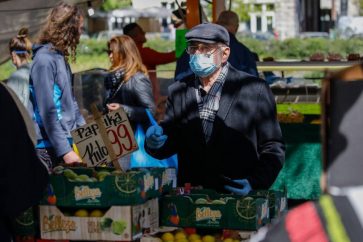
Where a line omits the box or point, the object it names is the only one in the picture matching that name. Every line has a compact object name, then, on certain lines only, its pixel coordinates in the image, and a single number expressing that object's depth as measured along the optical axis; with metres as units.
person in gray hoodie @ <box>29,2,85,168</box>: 7.10
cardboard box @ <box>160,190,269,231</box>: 5.21
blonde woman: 9.20
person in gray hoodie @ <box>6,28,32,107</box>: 10.08
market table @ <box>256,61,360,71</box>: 11.75
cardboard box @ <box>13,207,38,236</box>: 5.10
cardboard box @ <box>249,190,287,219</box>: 5.61
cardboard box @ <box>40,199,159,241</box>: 4.96
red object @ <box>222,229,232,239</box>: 5.23
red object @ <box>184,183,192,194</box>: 5.60
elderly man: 5.93
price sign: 5.89
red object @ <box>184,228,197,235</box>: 5.29
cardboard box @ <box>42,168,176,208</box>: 4.98
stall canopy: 12.78
